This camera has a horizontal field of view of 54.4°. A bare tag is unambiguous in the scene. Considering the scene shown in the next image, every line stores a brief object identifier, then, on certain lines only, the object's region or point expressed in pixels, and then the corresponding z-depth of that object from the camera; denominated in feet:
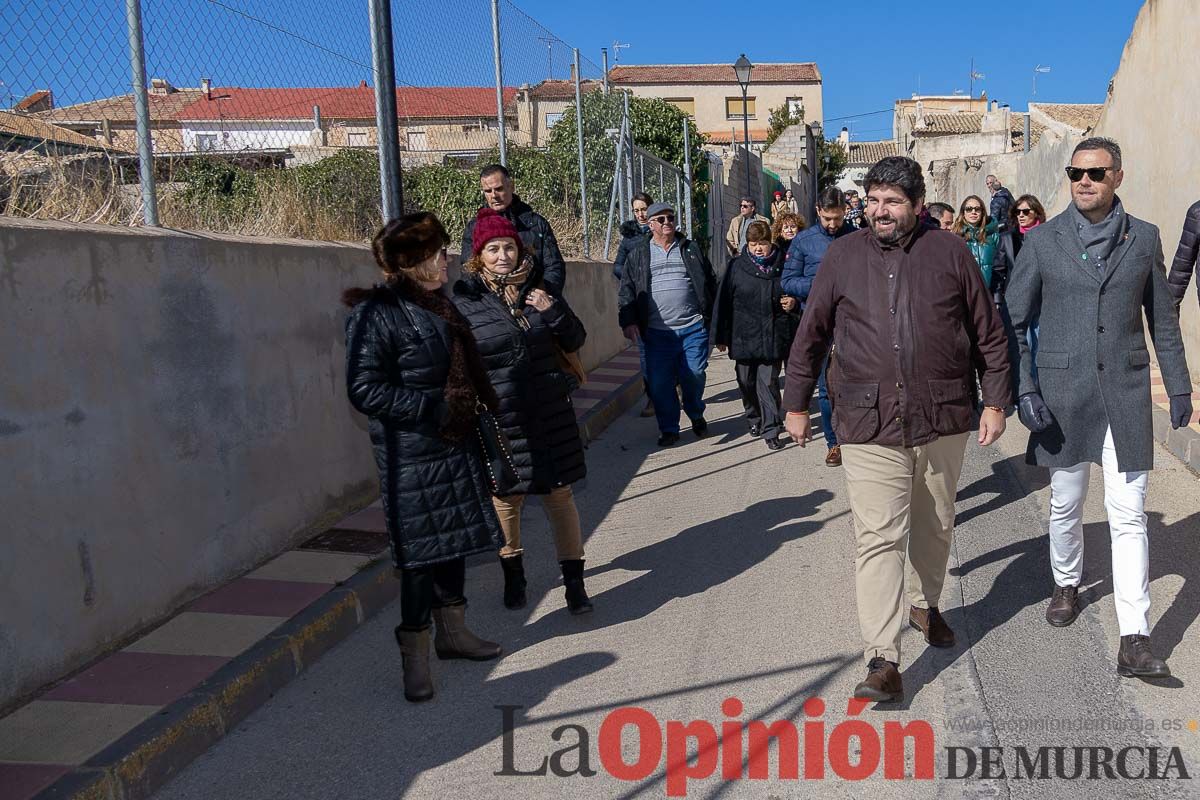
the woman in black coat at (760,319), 28.32
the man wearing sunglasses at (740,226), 47.65
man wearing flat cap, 30.22
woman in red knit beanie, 16.34
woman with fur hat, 13.53
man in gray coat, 14.06
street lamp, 81.61
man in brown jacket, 13.26
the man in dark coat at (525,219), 23.12
